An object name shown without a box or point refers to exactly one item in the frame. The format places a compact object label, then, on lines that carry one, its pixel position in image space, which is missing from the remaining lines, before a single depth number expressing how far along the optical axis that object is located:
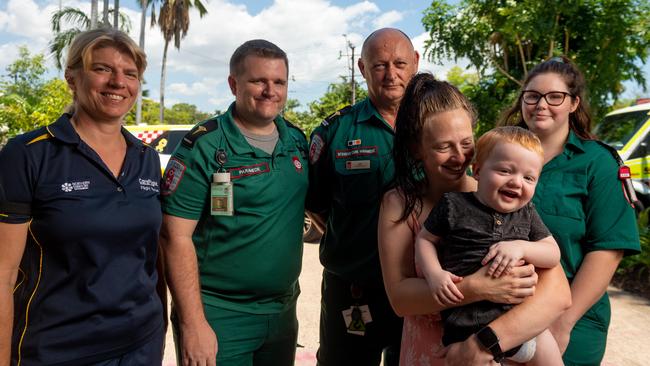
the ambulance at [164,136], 10.02
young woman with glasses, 2.02
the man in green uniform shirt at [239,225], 2.25
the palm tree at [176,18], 29.81
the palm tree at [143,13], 26.88
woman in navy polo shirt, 1.74
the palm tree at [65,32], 20.59
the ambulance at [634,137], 7.40
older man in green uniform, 2.67
